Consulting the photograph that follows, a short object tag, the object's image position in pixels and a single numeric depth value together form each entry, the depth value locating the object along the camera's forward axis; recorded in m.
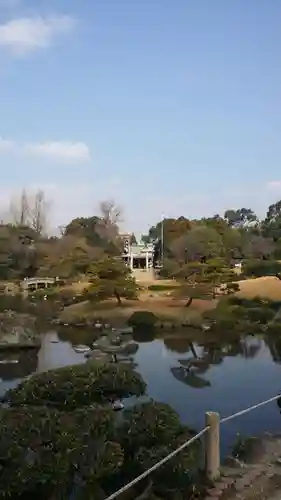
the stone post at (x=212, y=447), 3.70
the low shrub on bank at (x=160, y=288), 26.16
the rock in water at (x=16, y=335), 14.92
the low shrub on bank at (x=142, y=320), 18.92
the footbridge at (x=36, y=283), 26.53
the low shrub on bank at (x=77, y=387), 6.21
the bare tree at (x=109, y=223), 36.25
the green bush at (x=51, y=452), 4.21
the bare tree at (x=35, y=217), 39.56
